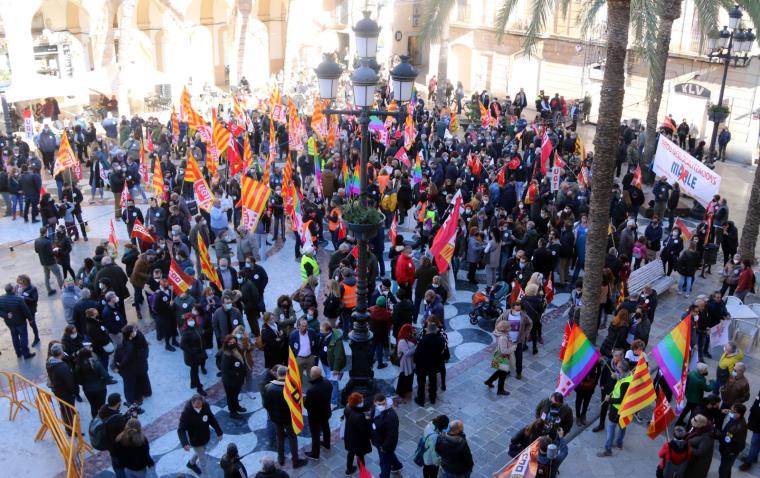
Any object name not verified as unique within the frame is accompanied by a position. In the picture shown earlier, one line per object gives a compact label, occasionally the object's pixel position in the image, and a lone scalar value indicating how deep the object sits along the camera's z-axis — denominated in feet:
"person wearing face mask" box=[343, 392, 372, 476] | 31.45
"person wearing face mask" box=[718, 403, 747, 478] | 31.83
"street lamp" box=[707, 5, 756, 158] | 74.18
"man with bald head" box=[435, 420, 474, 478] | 29.37
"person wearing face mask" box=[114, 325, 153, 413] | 36.88
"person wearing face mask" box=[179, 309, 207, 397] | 38.47
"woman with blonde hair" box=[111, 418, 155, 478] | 29.53
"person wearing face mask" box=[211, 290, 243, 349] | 40.39
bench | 51.08
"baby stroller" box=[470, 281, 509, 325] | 47.88
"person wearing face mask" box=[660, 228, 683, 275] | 53.88
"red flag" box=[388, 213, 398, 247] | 53.16
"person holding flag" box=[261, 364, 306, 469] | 32.45
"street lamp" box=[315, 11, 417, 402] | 36.45
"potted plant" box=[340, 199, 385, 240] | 36.96
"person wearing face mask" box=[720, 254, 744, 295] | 49.18
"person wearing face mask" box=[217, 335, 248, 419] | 35.86
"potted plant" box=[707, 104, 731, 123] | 86.17
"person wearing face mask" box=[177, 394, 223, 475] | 30.99
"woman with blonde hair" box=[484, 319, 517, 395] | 38.32
